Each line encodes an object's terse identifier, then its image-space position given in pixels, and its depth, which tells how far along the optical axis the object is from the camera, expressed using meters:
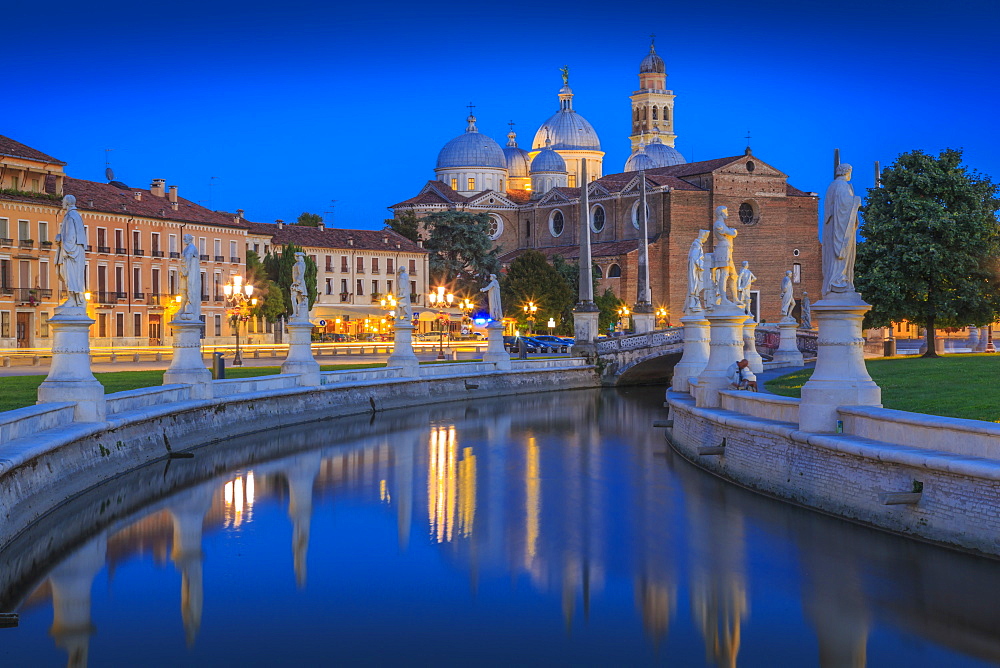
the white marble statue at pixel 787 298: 48.11
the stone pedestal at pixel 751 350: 38.00
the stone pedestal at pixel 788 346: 46.94
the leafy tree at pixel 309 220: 118.19
